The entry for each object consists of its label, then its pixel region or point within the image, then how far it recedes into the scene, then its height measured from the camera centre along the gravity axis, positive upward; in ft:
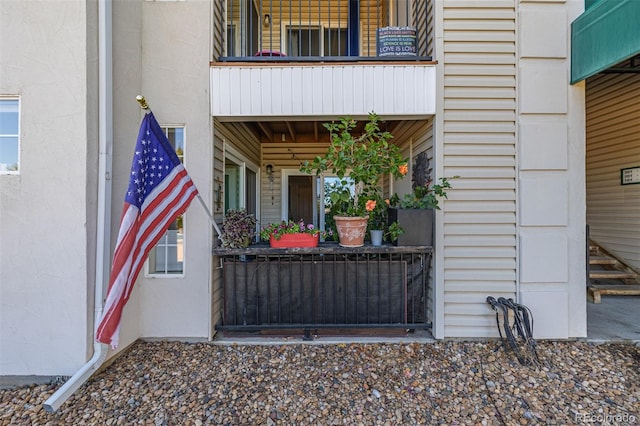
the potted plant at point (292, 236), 9.67 -0.71
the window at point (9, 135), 7.85 +2.09
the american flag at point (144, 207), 6.85 +0.17
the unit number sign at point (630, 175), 13.39 +1.82
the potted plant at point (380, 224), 9.44 -0.34
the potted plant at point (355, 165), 9.17 +1.55
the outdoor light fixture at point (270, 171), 18.45 +2.70
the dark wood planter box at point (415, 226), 9.30 -0.37
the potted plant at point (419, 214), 9.25 +0.01
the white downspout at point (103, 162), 7.94 +1.42
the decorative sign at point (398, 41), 10.21 +6.01
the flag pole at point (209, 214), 8.91 -0.01
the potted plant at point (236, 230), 9.62 -0.52
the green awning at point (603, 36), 7.55 +4.99
